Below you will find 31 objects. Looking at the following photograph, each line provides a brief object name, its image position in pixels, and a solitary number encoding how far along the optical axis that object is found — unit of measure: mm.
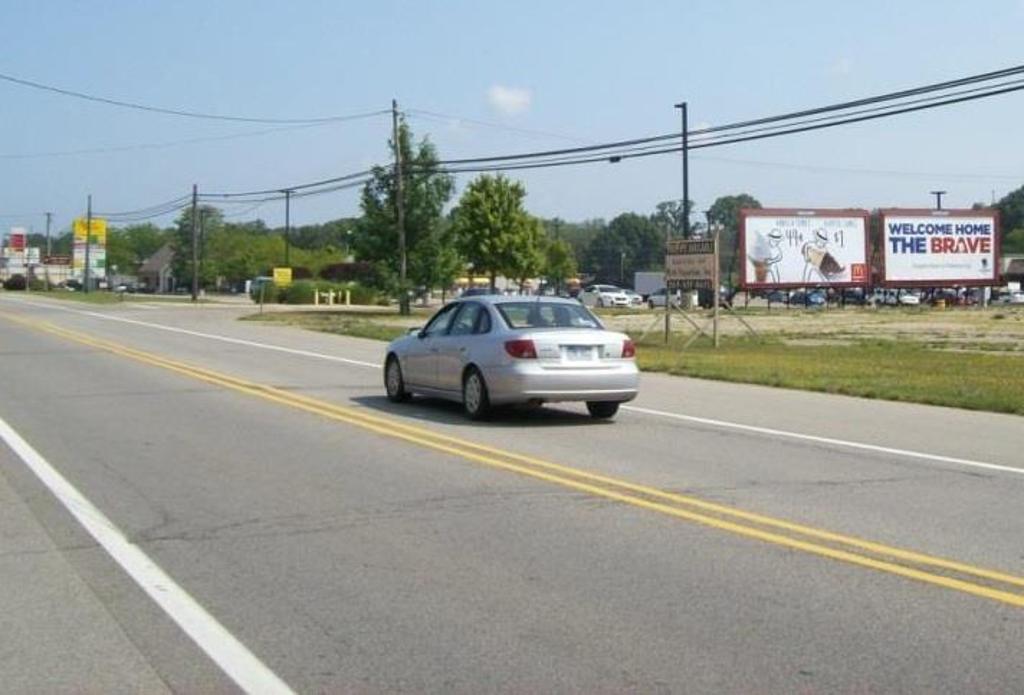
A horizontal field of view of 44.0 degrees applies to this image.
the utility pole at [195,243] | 84112
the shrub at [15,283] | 131750
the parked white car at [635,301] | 85000
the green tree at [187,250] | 127750
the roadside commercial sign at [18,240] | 151375
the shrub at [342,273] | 108288
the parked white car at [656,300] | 82062
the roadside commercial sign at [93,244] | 127062
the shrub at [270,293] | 81312
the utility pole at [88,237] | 109975
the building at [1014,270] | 131250
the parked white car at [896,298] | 84688
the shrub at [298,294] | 80438
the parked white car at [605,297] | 82875
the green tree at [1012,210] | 181875
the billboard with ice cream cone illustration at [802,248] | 67188
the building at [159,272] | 140625
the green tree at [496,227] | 64062
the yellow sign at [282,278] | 81312
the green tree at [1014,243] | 157250
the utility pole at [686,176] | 47034
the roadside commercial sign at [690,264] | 33062
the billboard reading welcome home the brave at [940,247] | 72938
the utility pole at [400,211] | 55000
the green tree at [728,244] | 116562
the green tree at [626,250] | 194625
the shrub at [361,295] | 83438
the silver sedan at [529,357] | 14508
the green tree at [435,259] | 58328
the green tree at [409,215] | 57219
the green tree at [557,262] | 104425
